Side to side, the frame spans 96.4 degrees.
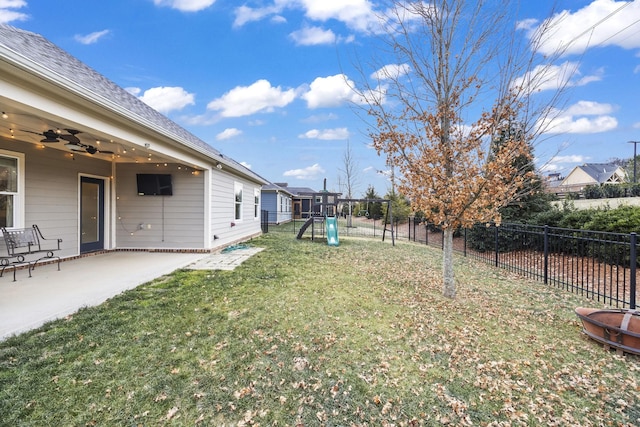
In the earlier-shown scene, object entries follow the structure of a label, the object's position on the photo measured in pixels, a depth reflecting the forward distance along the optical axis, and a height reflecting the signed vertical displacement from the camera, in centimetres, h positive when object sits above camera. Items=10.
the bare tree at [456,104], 448 +176
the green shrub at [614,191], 1150 +81
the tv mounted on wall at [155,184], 788 +65
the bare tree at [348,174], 2935 +374
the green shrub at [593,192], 1201 +79
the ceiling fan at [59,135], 498 +128
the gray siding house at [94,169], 365 +97
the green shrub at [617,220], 682 -24
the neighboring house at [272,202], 2206 +50
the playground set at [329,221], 1108 -52
